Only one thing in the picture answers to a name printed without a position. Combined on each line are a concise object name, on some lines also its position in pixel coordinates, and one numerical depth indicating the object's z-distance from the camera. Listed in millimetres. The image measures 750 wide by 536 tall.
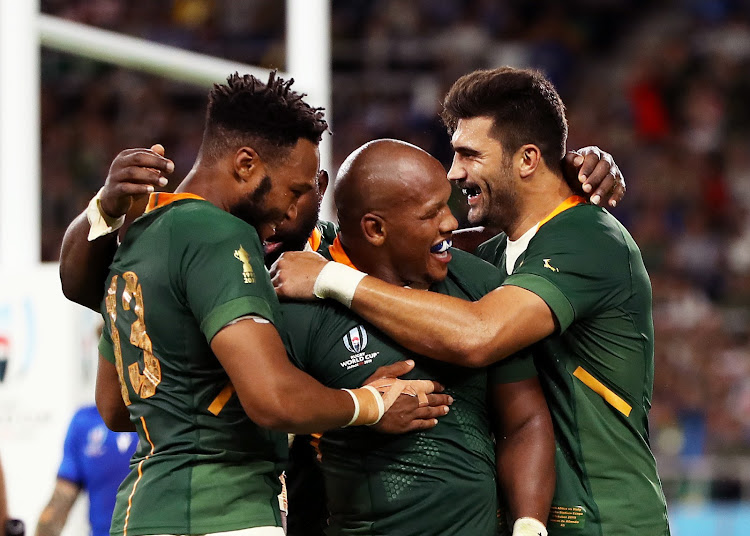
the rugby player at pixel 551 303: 6090
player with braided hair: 5410
